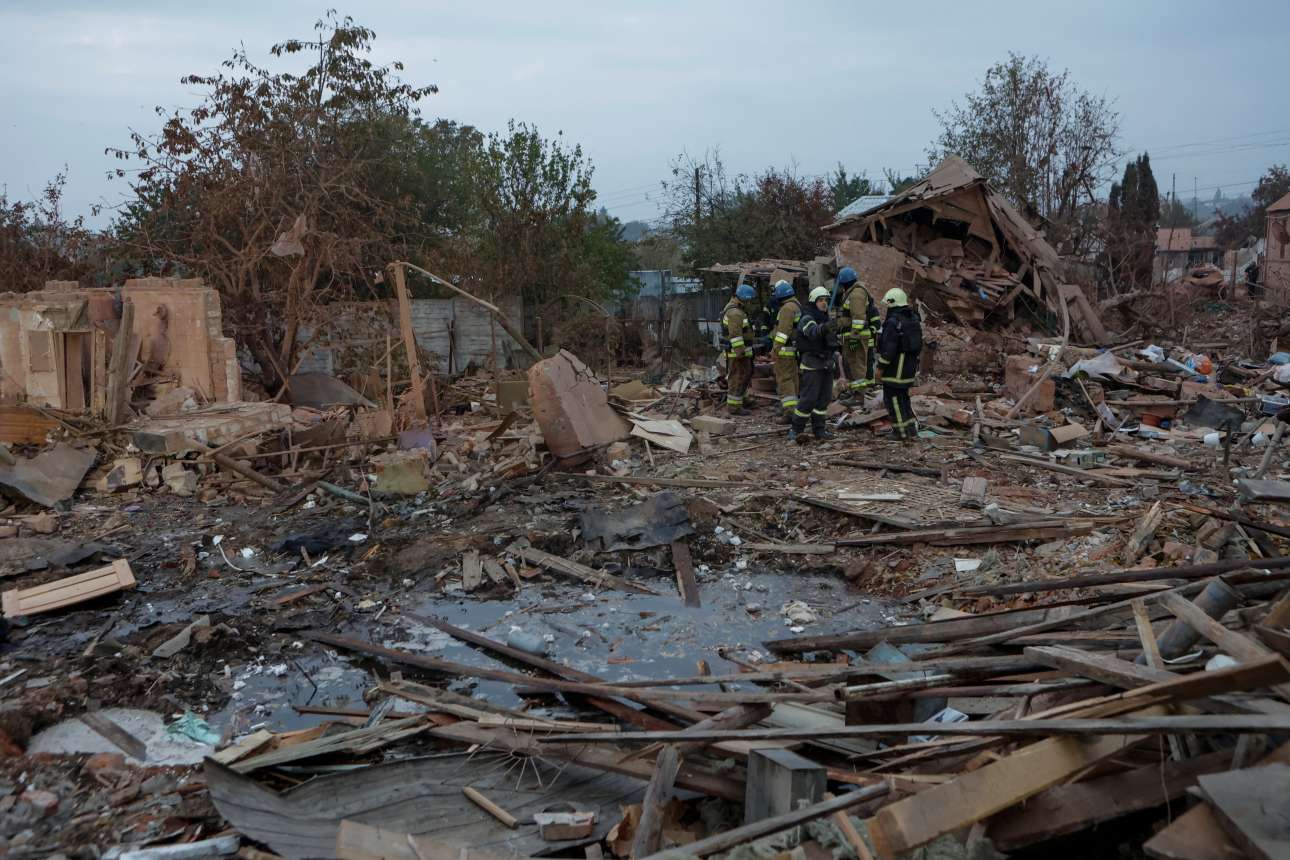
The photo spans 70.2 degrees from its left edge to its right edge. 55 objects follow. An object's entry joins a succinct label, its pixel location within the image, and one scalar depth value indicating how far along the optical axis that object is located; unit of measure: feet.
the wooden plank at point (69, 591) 21.84
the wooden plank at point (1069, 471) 28.27
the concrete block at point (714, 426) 38.22
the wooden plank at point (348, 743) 13.51
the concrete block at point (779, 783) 10.42
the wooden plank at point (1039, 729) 8.90
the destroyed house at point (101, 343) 37.22
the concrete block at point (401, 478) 31.42
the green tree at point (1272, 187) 119.24
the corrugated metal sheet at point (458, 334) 63.10
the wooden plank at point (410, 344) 38.70
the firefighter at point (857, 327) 39.60
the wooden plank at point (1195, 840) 7.90
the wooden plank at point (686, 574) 22.72
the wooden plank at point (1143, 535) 21.85
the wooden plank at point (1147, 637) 11.43
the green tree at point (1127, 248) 67.31
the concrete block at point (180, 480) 32.73
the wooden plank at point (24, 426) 35.68
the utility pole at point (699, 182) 93.25
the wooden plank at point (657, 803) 10.78
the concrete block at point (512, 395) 46.26
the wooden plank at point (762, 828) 9.88
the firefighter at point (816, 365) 34.14
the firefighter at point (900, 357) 33.27
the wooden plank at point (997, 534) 23.86
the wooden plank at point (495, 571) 24.07
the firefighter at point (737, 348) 42.98
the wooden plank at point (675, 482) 29.68
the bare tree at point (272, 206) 47.83
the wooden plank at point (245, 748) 14.29
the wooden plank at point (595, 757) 11.75
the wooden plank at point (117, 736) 15.58
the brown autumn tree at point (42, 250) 52.03
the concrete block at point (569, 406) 31.09
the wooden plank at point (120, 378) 36.35
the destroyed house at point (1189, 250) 130.20
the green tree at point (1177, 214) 146.04
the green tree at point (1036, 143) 75.51
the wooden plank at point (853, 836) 9.30
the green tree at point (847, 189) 91.20
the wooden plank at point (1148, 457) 29.84
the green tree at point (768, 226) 77.41
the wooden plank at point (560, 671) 13.93
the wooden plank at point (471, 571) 23.82
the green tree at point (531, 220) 68.08
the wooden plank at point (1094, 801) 9.35
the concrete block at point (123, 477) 33.04
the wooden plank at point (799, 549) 24.92
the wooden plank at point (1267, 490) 21.15
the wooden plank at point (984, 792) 9.39
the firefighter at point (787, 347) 38.29
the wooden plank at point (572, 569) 23.73
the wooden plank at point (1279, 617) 11.43
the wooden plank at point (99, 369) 37.01
